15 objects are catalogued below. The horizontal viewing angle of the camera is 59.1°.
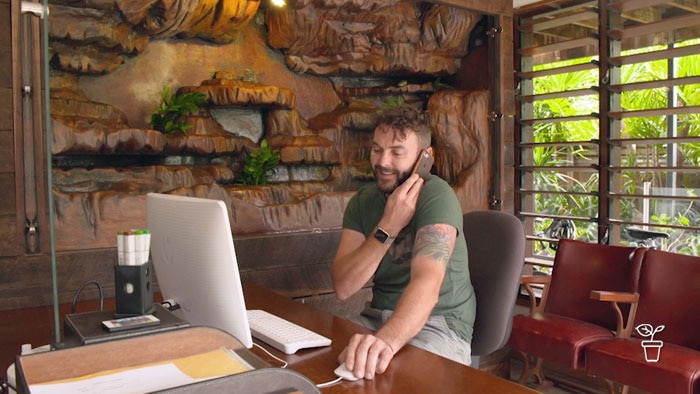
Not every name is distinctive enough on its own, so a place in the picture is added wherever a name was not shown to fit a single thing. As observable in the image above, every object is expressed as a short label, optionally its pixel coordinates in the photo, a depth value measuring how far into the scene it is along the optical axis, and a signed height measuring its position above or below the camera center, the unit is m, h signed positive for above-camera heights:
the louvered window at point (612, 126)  4.05 +0.39
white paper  1.08 -0.36
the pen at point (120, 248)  1.59 -0.16
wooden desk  1.49 -0.49
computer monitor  1.56 -0.20
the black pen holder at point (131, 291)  1.60 -0.27
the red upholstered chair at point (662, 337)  3.01 -0.90
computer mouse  1.54 -0.48
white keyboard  1.81 -0.46
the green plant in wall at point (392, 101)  5.03 +0.67
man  2.10 -0.24
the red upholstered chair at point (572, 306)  3.60 -0.84
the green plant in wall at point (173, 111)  4.06 +0.50
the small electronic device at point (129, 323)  1.46 -0.33
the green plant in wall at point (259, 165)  4.26 +0.13
